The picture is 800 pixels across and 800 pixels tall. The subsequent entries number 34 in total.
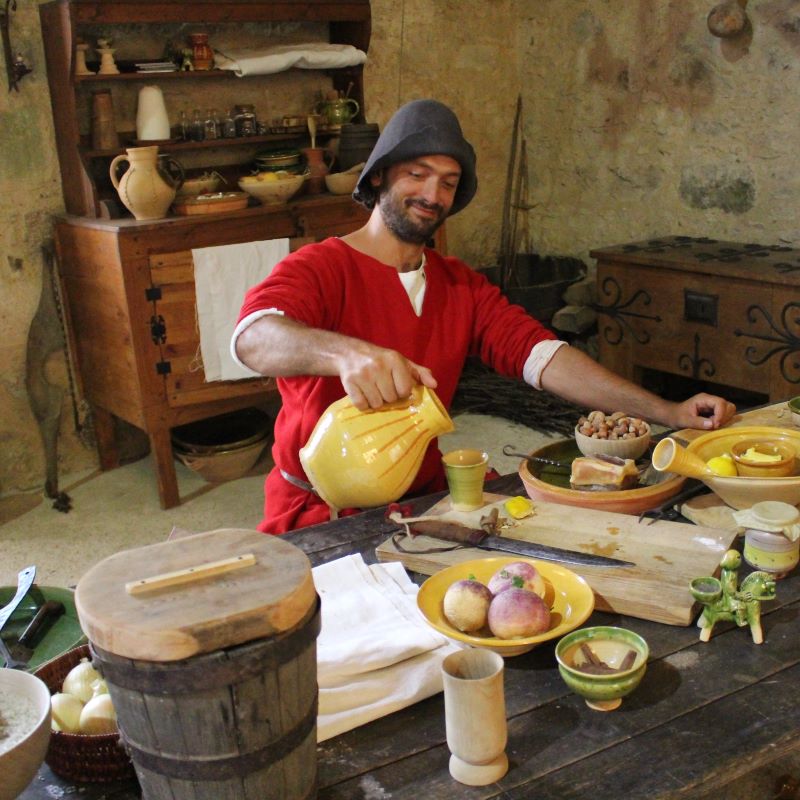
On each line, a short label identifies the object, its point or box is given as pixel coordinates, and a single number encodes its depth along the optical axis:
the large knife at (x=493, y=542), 1.51
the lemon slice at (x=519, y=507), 1.69
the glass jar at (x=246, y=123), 4.19
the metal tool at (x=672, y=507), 1.67
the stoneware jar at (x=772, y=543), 1.53
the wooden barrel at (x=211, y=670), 0.92
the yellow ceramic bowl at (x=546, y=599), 1.31
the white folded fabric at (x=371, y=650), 1.27
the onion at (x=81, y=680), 1.25
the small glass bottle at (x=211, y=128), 4.10
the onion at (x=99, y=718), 1.18
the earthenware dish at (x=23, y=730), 1.03
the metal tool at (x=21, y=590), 1.79
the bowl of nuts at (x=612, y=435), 1.87
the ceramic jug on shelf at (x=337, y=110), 4.46
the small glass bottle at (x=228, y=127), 4.16
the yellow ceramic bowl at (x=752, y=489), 1.64
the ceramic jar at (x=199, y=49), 4.04
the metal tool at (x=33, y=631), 1.83
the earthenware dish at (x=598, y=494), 1.71
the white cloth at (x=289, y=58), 4.08
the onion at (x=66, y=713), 1.20
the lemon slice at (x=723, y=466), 1.72
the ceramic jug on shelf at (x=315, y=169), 4.25
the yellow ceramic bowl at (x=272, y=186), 3.96
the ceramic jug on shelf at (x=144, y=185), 3.63
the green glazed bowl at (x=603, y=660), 1.21
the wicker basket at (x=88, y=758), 1.13
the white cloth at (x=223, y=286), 3.81
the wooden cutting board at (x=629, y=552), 1.43
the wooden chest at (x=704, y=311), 3.62
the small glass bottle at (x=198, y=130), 4.09
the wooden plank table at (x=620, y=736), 1.11
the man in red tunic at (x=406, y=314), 2.07
